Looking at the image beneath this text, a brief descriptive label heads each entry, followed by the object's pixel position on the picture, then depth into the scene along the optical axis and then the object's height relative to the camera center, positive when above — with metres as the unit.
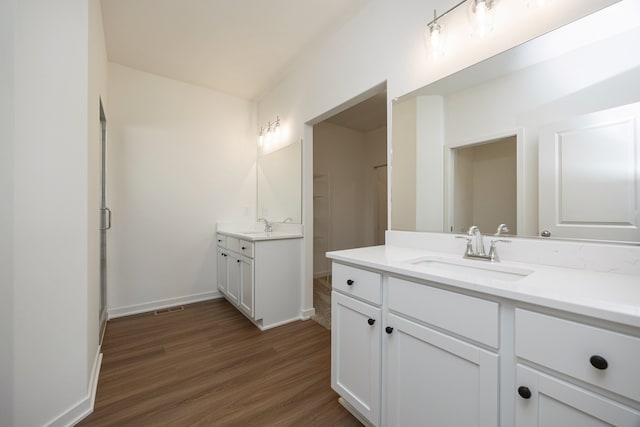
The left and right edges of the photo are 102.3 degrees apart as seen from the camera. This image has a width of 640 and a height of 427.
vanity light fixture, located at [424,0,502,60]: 1.29 +1.02
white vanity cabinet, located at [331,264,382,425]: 1.19 -0.63
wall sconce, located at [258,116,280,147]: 3.14 +1.01
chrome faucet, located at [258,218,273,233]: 3.06 -0.16
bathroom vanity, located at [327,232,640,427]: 0.63 -0.41
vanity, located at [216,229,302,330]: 2.43 -0.64
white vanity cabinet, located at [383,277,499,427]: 0.83 -0.54
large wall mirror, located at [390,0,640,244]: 0.96 +0.34
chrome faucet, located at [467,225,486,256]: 1.28 -0.13
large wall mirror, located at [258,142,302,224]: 2.80 +0.34
